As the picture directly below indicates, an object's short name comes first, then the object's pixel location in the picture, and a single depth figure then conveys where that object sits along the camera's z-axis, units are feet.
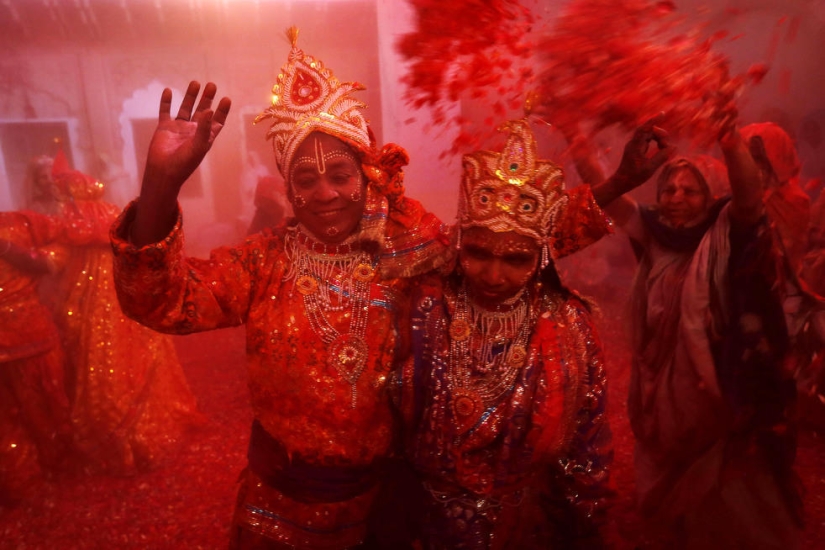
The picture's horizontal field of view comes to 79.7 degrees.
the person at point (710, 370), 7.34
